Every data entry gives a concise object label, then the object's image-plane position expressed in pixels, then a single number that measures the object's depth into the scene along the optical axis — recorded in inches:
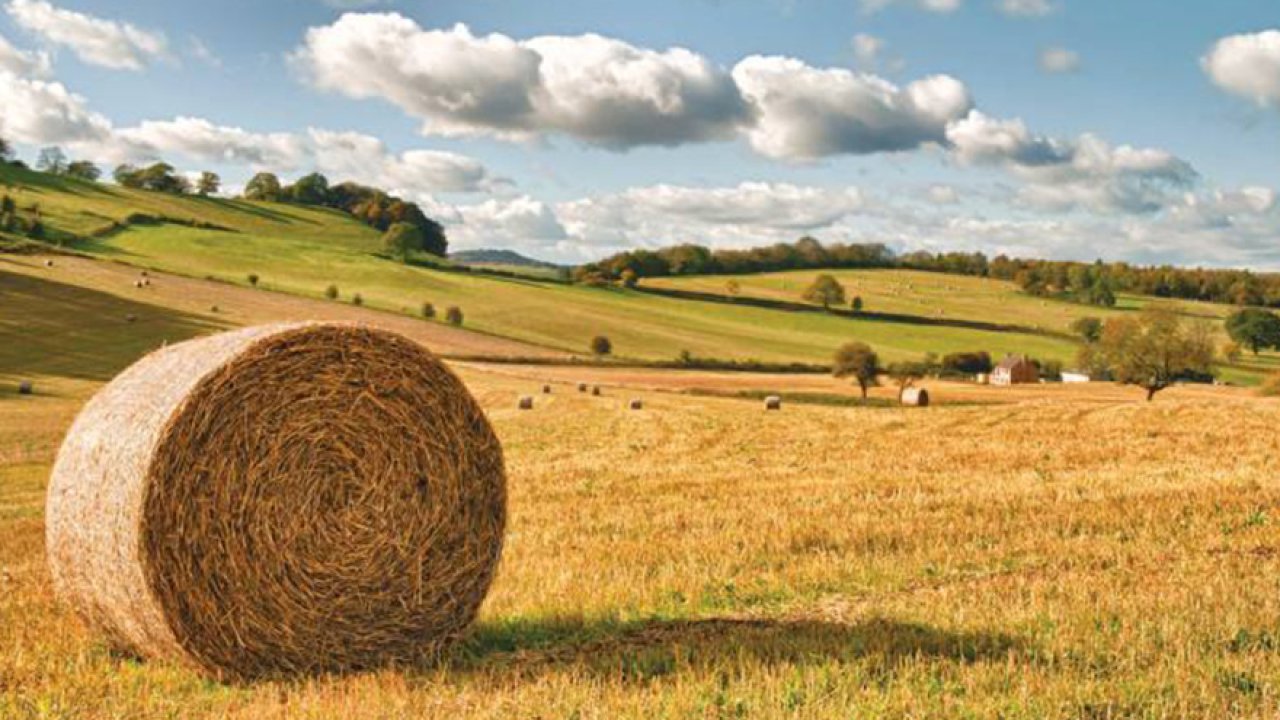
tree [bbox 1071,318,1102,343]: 3526.1
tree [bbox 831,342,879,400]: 2124.8
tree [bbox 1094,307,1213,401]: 2191.2
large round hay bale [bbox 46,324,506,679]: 289.6
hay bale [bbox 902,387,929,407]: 1871.3
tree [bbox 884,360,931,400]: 2316.1
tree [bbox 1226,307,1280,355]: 3412.9
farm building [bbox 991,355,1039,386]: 2800.0
